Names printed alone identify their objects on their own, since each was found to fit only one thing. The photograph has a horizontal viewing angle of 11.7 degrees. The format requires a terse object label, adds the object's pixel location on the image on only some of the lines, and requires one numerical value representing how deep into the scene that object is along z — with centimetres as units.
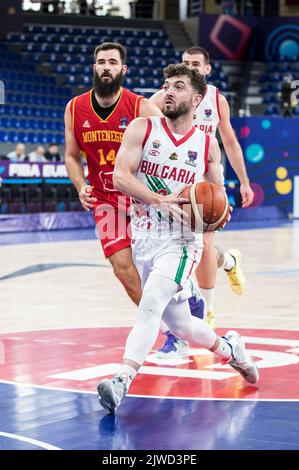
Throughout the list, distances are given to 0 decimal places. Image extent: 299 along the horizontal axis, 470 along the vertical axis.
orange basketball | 770
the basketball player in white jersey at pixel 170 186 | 790
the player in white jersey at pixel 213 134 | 1090
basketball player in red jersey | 964
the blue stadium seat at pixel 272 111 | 4120
